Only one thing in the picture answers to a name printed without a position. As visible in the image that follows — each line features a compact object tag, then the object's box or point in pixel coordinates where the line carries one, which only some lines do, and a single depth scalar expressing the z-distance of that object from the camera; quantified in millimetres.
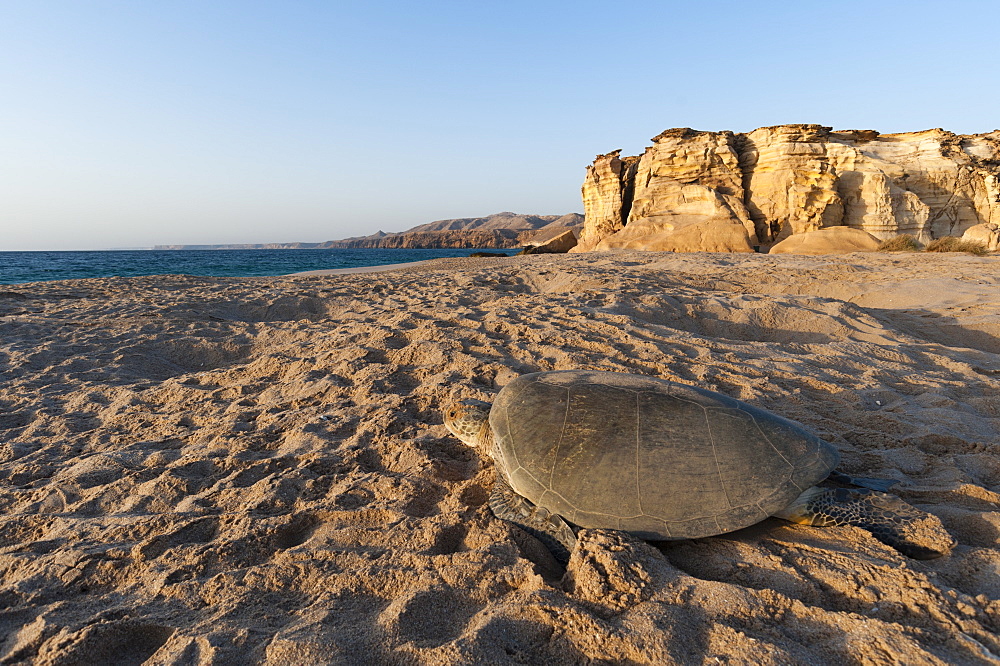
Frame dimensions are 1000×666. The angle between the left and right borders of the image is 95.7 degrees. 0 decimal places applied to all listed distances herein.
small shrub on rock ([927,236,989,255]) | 12883
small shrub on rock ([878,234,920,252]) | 14405
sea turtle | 1940
